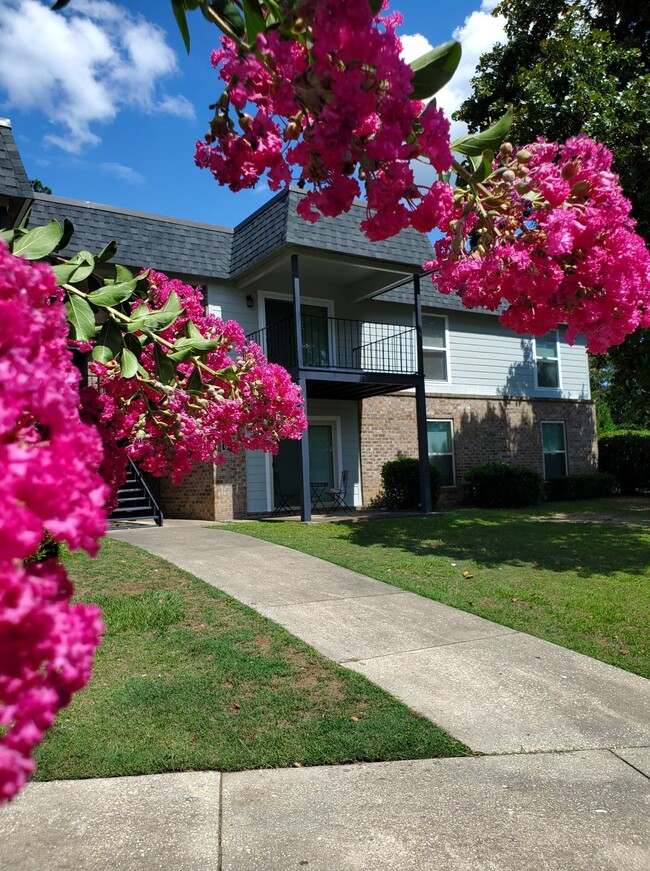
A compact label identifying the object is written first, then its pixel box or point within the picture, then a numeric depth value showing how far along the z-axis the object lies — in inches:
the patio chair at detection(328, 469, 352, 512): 619.2
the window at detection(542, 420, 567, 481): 778.2
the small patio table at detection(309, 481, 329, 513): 619.7
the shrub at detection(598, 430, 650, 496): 834.8
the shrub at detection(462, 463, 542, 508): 647.8
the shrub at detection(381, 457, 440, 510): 620.4
